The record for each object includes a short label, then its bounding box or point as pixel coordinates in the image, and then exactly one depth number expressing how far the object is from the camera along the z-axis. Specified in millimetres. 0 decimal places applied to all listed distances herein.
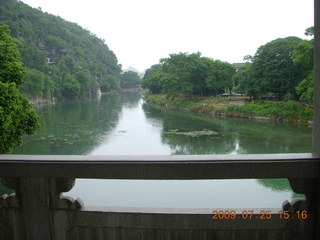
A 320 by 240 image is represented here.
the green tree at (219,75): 40281
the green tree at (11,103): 9516
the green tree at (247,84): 31984
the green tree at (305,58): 21852
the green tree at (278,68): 29234
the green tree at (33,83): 34406
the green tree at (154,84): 64150
